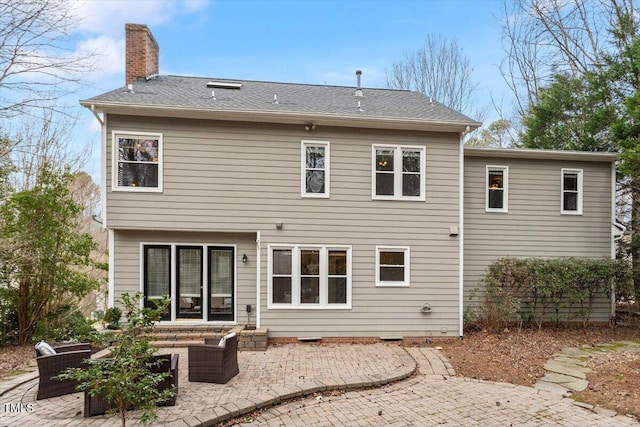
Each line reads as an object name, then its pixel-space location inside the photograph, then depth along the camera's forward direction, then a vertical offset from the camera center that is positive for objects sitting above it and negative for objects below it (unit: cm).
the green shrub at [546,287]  842 -193
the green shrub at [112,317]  765 -243
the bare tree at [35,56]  655 +302
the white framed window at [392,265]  840 -136
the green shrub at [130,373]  349 -170
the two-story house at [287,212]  785 -6
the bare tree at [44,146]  1083 +207
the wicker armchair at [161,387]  419 -232
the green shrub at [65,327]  743 -265
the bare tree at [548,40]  1352 +727
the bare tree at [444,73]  1706 +686
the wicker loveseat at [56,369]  471 -223
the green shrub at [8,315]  736 -233
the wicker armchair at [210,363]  533 -241
